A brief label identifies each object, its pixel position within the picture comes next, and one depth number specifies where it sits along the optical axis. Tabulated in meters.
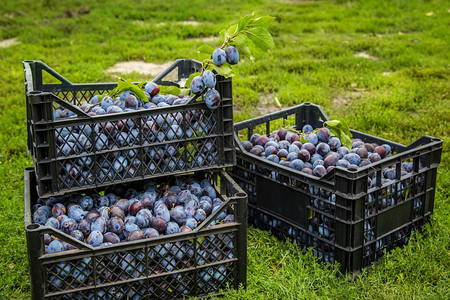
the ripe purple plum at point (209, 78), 2.78
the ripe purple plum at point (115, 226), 2.74
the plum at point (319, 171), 3.21
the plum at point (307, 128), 3.88
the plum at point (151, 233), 2.72
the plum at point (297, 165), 3.29
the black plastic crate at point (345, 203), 2.93
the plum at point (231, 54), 2.87
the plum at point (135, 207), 2.89
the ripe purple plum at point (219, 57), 2.84
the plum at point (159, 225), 2.78
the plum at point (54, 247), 2.58
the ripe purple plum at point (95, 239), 2.66
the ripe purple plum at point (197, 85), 2.81
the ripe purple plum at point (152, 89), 3.05
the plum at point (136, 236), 2.69
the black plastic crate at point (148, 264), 2.54
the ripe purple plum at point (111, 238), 2.70
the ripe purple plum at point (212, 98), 2.82
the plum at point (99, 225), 2.73
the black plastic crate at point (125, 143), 2.62
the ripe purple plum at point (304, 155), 3.39
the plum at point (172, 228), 2.76
